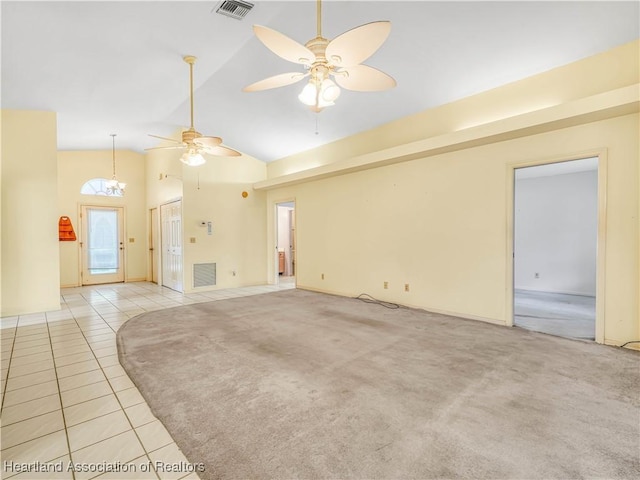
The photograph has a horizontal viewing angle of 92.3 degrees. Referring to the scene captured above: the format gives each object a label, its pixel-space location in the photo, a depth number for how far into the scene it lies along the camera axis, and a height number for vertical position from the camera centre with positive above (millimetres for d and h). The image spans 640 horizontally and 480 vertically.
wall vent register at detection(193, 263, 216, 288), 6917 -901
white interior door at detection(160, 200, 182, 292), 6977 -215
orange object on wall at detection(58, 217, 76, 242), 7494 +119
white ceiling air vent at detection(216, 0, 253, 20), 2998 +2278
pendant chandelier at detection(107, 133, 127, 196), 7687 +1291
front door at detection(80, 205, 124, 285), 8047 -245
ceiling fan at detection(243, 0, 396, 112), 2029 +1299
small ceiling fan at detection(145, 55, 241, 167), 4027 +1244
